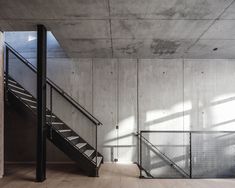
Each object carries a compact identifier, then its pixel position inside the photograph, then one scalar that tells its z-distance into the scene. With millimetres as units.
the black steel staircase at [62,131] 6012
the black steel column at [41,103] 5418
